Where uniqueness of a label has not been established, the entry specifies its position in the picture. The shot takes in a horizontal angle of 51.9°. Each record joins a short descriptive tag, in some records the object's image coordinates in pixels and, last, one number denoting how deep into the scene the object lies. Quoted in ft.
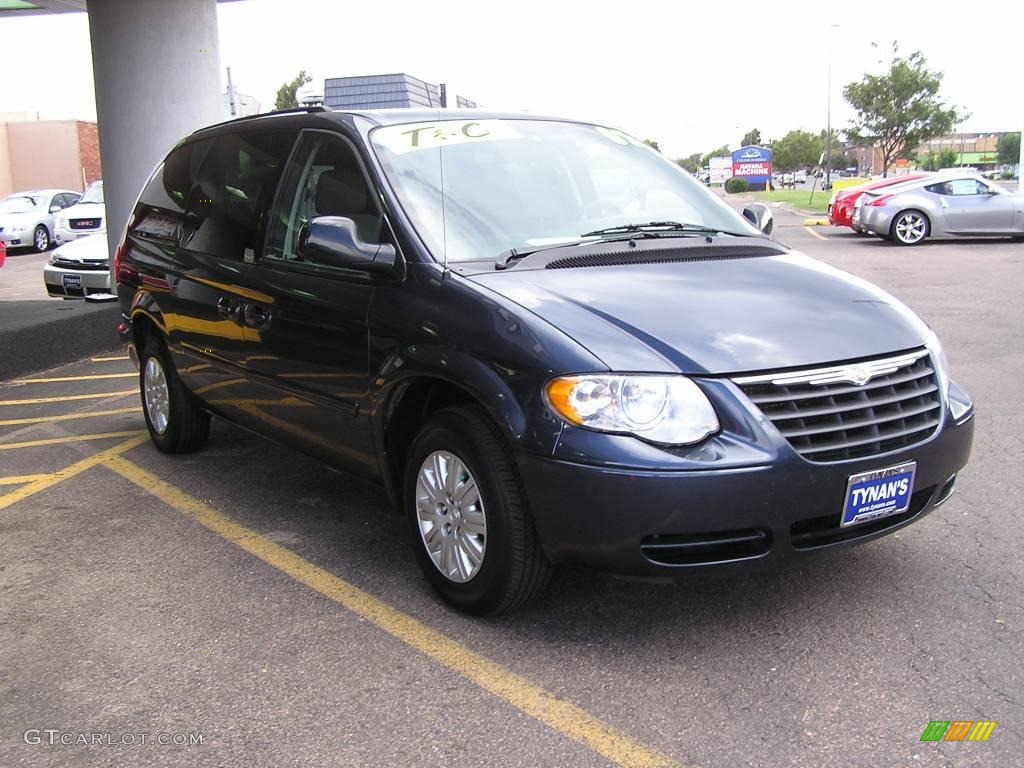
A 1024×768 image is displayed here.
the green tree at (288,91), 151.64
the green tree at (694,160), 466.45
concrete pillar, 35.29
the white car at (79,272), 38.86
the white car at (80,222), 71.36
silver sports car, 61.93
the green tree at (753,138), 406.82
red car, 70.50
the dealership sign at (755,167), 230.68
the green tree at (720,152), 472.36
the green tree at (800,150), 252.42
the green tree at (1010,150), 298.97
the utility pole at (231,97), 78.19
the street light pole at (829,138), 182.37
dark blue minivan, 10.40
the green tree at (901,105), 133.08
